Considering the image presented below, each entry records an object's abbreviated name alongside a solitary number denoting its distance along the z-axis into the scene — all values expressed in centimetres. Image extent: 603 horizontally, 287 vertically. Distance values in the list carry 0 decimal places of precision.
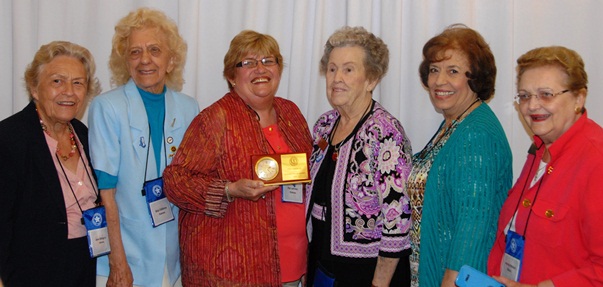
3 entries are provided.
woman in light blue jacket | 296
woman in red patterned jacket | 286
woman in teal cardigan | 242
